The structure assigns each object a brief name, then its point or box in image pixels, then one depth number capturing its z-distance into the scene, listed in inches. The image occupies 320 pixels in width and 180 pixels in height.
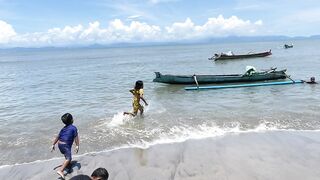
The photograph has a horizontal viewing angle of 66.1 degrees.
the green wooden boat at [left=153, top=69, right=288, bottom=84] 686.1
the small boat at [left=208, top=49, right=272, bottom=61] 1472.0
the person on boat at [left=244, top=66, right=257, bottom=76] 695.9
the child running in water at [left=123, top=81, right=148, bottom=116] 360.3
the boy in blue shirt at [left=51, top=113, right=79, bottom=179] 220.1
